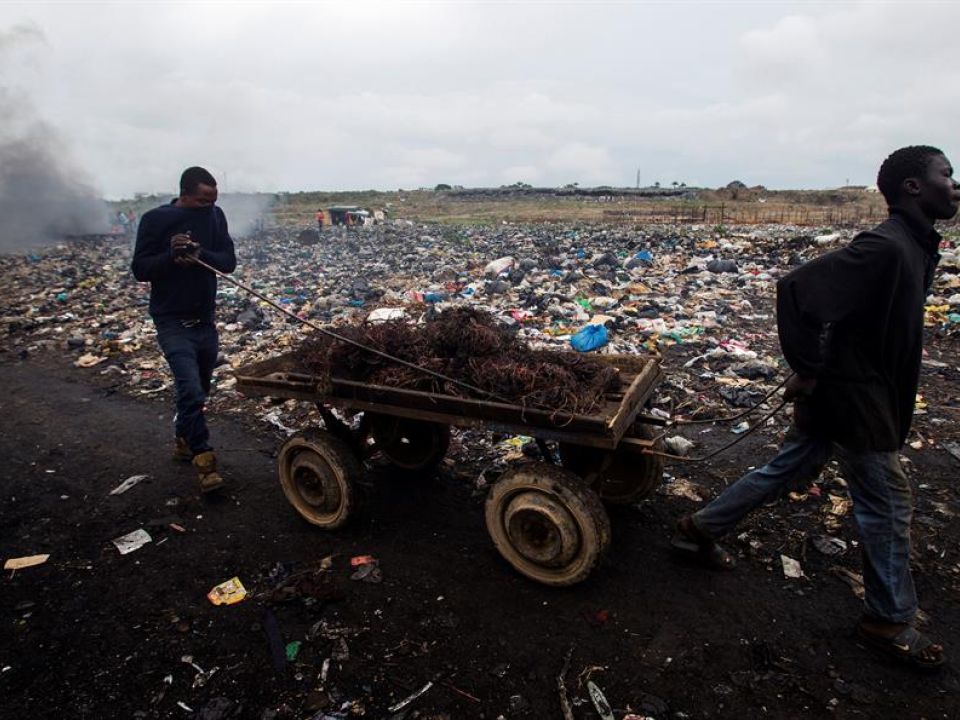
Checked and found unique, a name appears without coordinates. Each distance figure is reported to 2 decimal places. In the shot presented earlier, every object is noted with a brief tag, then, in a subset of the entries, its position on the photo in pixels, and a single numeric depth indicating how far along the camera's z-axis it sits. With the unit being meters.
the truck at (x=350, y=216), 27.71
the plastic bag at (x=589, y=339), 5.93
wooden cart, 2.70
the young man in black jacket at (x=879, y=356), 2.27
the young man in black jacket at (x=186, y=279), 3.96
